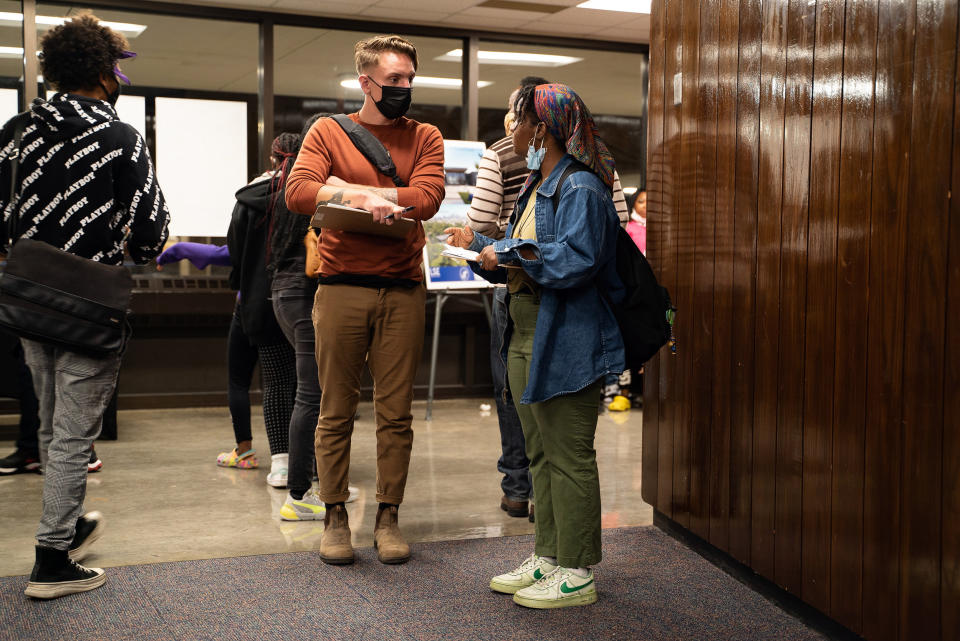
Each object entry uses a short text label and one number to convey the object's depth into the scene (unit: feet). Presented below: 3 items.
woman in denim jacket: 8.81
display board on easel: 20.76
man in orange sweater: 10.46
